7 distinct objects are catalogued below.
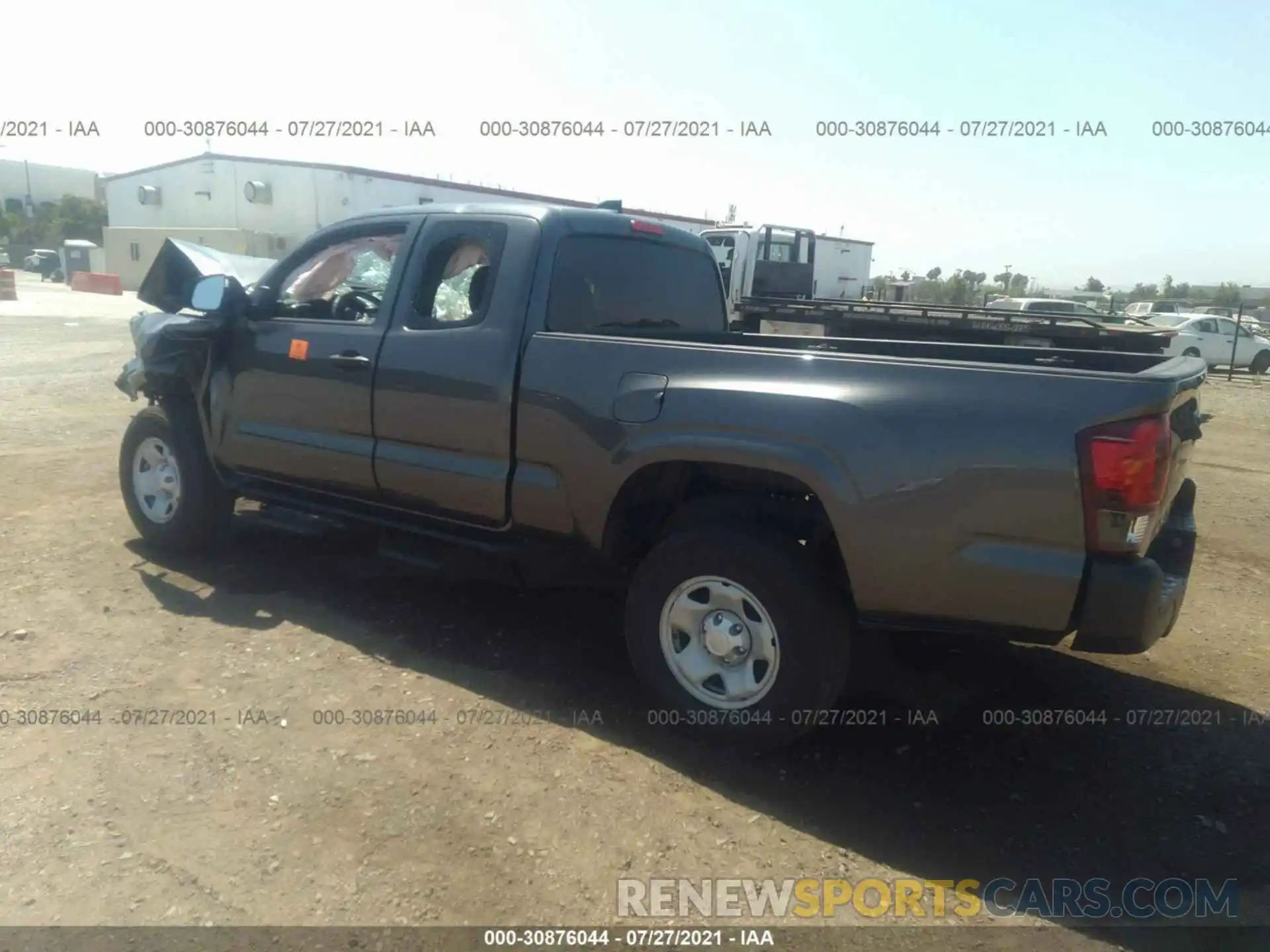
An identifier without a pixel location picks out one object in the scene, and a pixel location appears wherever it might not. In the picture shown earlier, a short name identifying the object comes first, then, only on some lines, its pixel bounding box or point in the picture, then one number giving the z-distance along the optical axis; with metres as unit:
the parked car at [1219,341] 22.95
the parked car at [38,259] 47.56
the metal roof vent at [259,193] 37.84
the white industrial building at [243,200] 36.47
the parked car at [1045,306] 20.50
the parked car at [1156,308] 27.23
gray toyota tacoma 3.03
